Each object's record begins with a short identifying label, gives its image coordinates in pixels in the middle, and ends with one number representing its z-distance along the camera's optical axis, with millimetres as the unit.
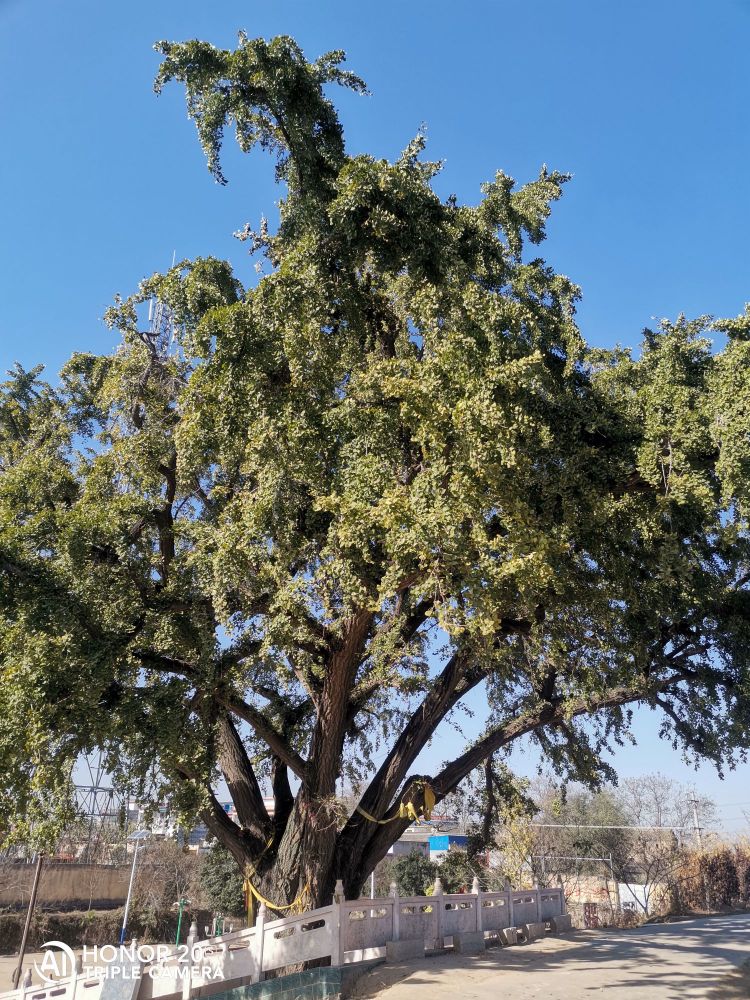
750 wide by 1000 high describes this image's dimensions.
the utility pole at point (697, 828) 29578
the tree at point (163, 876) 27984
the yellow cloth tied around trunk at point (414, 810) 10688
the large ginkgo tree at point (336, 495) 8195
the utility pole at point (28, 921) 17598
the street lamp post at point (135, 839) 21866
